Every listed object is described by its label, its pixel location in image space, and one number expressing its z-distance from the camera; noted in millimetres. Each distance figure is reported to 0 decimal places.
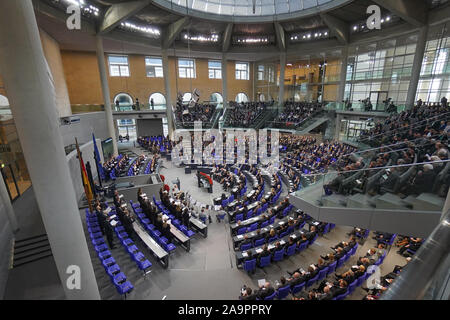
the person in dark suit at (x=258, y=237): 9078
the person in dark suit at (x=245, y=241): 8677
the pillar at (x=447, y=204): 4645
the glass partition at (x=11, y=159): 9703
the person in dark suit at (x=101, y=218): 9445
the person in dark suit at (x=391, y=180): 6121
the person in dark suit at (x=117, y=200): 10760
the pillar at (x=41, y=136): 3527
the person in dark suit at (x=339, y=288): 6316
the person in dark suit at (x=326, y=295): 6117
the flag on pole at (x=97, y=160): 12189
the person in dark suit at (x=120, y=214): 9911
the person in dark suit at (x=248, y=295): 6086
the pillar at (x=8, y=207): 8062
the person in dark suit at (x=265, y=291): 6209
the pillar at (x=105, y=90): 17755
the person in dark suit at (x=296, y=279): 6796
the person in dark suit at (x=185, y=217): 10370
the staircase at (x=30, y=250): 7578
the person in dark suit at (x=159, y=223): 9633
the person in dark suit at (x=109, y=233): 9028
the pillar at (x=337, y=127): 22431
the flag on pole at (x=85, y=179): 8773
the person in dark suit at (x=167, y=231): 9278
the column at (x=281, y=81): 26647
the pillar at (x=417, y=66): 15995
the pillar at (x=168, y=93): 23261
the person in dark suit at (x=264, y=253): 7938
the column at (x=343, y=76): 23141
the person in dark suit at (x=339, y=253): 7918
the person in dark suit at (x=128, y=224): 9500
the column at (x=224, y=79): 26702
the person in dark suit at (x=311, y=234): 9077
